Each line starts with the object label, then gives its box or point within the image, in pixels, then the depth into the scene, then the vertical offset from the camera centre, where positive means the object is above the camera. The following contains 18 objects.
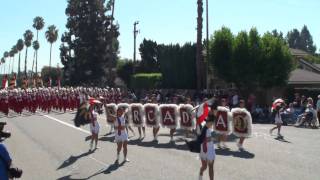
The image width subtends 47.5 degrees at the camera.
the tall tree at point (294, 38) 114.60 +16.94
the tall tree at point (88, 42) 50.32 +6.58
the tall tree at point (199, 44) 24.48 +3.14
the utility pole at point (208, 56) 29.73 +2.67
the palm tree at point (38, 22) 87.87 +16.16
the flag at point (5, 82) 34.06 +0.58
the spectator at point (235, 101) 22.69 -0.64
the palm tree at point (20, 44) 110.68 +13.61
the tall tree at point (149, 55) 51.51 +5.02
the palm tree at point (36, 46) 91.23 +10.85
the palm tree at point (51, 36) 86.83 +12.72
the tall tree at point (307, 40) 116.73 +16.72
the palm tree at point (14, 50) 118.35 +12.98
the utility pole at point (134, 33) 46.23 +7.41
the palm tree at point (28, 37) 97.57 +13.79
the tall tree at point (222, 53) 27.16 +2.80
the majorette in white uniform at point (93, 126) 13.47 -1.36
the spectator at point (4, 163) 6.12 -1.27
